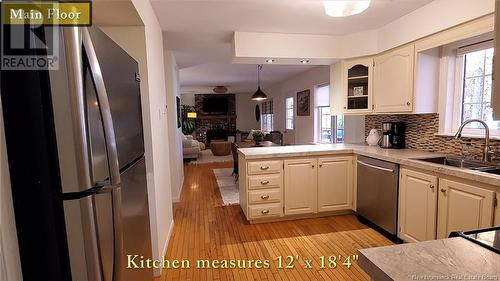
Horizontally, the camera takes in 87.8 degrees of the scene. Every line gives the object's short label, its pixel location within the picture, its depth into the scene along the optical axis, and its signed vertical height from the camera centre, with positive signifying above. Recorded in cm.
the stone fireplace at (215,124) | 1109 -19
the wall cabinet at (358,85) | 316 +39
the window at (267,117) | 916 +6
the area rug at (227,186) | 393 -120
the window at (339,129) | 453 -22
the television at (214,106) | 1102 +59
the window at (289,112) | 711 +15
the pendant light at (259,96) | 596 +52
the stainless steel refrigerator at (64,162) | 73 -11
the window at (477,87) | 228 +24
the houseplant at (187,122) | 980 -6
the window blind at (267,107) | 905 +42
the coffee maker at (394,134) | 305 -23
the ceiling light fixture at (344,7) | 169 +73
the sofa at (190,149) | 717 -80
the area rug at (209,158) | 727 -114
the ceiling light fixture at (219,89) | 875 +104
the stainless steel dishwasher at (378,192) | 249 -79
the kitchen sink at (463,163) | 196 -42
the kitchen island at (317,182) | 229 -72
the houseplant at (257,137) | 587 -42
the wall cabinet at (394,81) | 265 +38
